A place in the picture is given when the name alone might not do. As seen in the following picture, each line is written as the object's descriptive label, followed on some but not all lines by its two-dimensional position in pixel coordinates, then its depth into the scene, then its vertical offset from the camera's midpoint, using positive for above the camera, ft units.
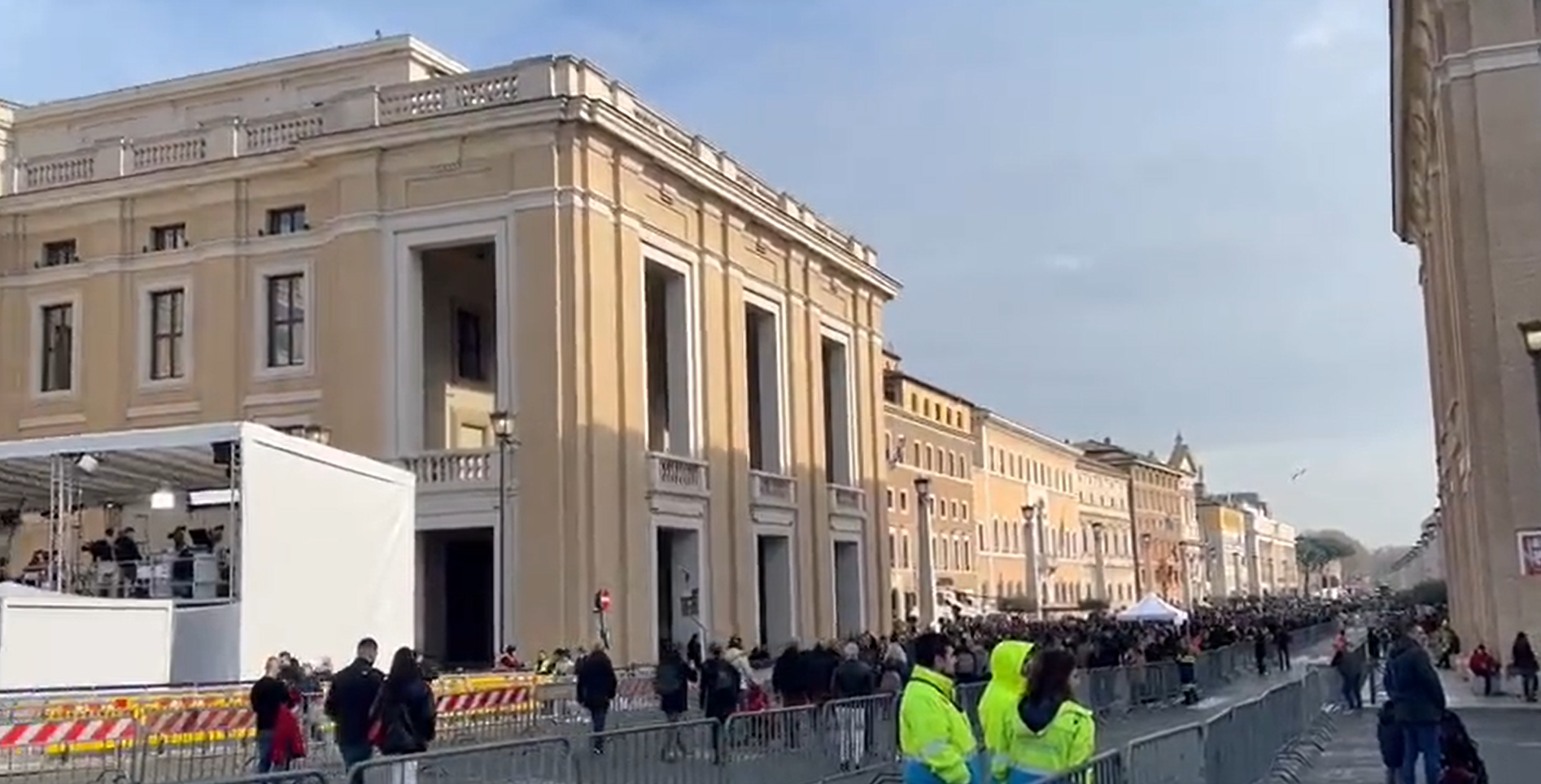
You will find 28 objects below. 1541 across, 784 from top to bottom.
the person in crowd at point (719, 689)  66.33 -3.34
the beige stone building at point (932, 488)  240.94 +18.11
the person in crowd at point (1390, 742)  47.88 -4.64
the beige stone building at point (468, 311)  111.86 +24.02
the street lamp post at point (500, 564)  108.88 +3.42
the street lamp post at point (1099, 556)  373.61 +9.23
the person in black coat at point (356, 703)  44.88 -2.35
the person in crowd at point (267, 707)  51.62 -2.73
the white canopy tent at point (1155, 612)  160.28 -1.86
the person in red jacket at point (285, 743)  51.60 -3.89
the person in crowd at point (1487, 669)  97.25 -5.14
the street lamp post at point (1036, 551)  314.76 +9.38
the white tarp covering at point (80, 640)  63.41 -0.50
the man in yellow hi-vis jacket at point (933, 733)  26.58 -2.19
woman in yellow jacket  24.73 -1.96
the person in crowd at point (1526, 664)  90.63 -4.62
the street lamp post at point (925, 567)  198.18 +4.50
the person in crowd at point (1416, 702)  45.98 -3.33
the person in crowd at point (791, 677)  71.10 -3.18
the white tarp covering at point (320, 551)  72.49 +3.34
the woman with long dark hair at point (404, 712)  43.60 -2.56
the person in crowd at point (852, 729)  55.36 -4.33
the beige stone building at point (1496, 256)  92.63 +19.27
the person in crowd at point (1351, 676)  98.07 -5.45
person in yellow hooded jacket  25.44 -1.56
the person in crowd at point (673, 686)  70.64 -3.35
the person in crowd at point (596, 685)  70.08 -3.20
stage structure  72.38 +4.38
